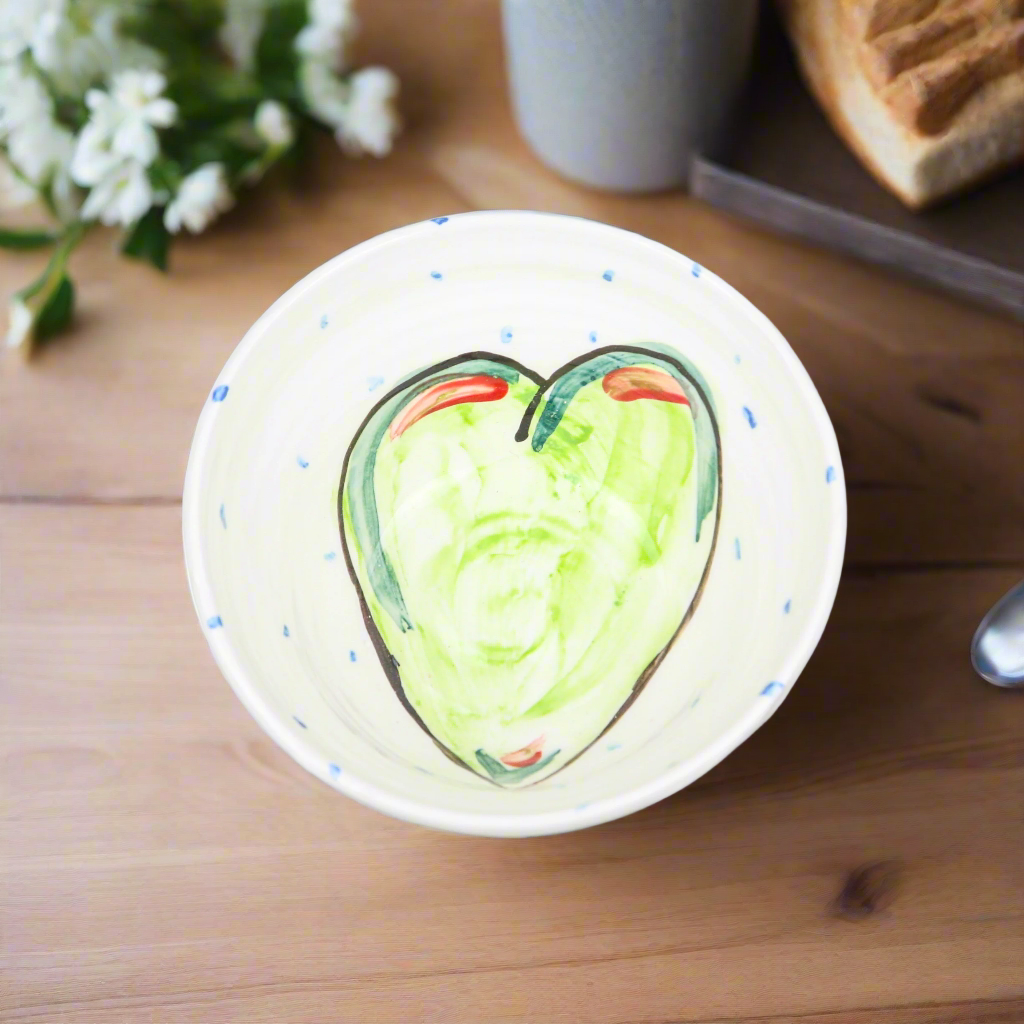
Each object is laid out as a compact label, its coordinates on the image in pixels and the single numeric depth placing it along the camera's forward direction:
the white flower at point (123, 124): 0.43
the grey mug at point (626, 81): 0.38
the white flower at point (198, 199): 0.44
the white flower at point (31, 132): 0.43
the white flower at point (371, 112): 0.46
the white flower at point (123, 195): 0.44
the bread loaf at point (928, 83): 0.39
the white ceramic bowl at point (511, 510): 0.34
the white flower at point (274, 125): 0.44
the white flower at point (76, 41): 0.42
